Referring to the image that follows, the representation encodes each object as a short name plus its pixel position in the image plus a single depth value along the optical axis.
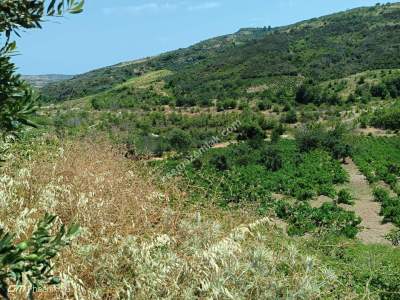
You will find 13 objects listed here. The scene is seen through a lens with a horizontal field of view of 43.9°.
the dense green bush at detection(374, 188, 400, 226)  17.02
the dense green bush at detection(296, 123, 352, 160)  30.28
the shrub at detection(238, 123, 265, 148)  40.97
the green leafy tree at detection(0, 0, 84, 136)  2.71
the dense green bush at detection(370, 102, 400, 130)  39.88
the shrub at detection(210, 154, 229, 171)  28.03
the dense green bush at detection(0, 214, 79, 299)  2.36
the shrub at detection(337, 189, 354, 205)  19.94
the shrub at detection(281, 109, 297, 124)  48.28
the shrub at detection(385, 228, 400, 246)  14.15
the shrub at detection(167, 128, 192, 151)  37.40
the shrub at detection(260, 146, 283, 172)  27.62
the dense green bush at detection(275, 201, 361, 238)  14.81
